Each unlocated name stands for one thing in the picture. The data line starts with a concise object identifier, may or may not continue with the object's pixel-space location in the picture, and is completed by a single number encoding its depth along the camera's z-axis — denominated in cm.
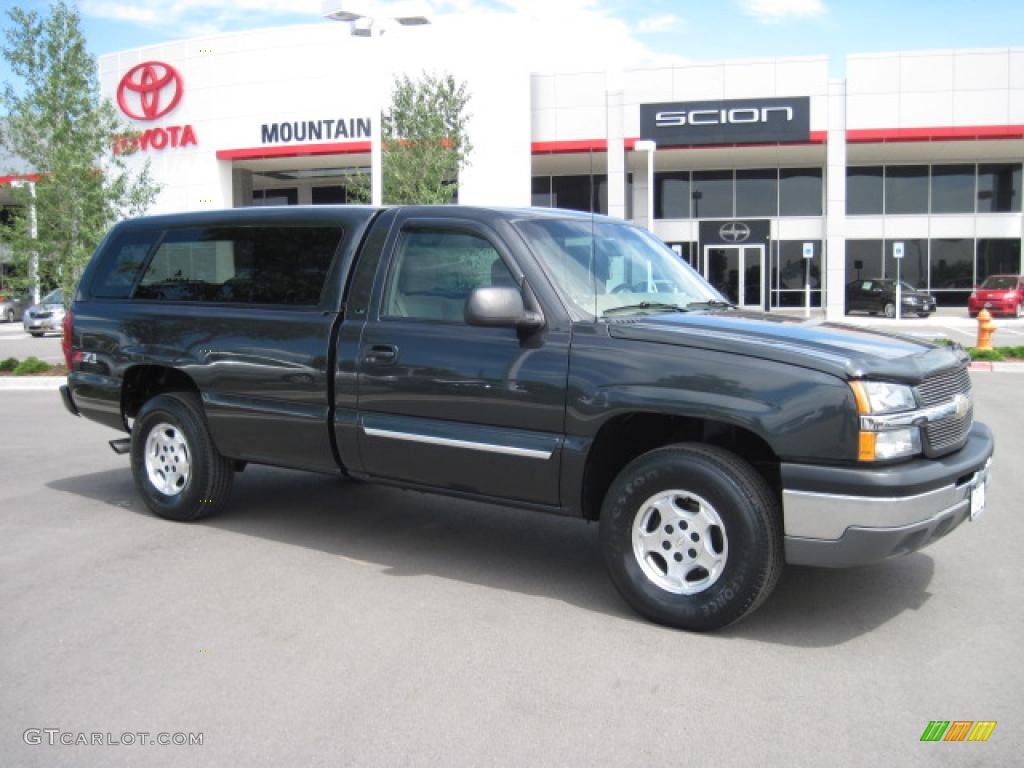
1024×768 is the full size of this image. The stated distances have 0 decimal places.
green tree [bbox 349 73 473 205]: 2270
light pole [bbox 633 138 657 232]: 2955
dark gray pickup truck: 420
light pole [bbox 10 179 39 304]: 1866
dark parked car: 3541
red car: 3444
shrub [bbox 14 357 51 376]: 1702
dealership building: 3419
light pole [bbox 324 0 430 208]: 1647
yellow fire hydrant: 1894
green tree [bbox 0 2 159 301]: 1831
